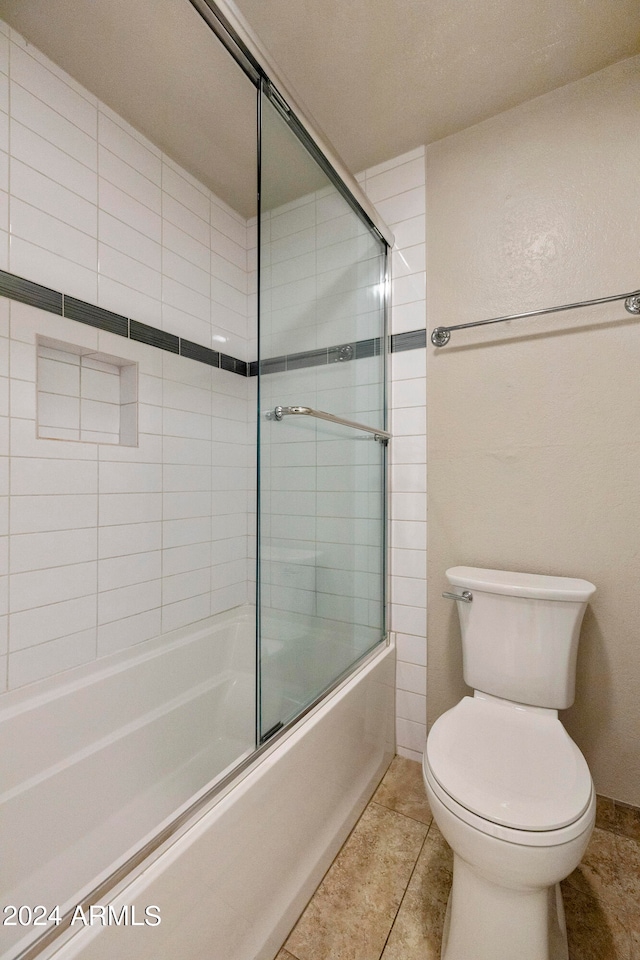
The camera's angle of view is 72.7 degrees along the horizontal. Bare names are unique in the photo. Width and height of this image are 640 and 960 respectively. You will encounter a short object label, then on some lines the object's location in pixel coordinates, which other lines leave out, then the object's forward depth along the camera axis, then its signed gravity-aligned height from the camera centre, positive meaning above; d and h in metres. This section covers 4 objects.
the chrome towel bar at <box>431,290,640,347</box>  1.38 +0.58
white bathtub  0.78 -0.85
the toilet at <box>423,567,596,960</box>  0.89 -0.69
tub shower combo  0.99 -0.20
